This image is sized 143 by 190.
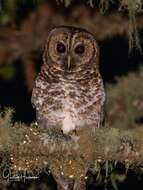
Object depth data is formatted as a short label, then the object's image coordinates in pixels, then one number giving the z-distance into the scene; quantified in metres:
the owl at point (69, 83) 7.56
